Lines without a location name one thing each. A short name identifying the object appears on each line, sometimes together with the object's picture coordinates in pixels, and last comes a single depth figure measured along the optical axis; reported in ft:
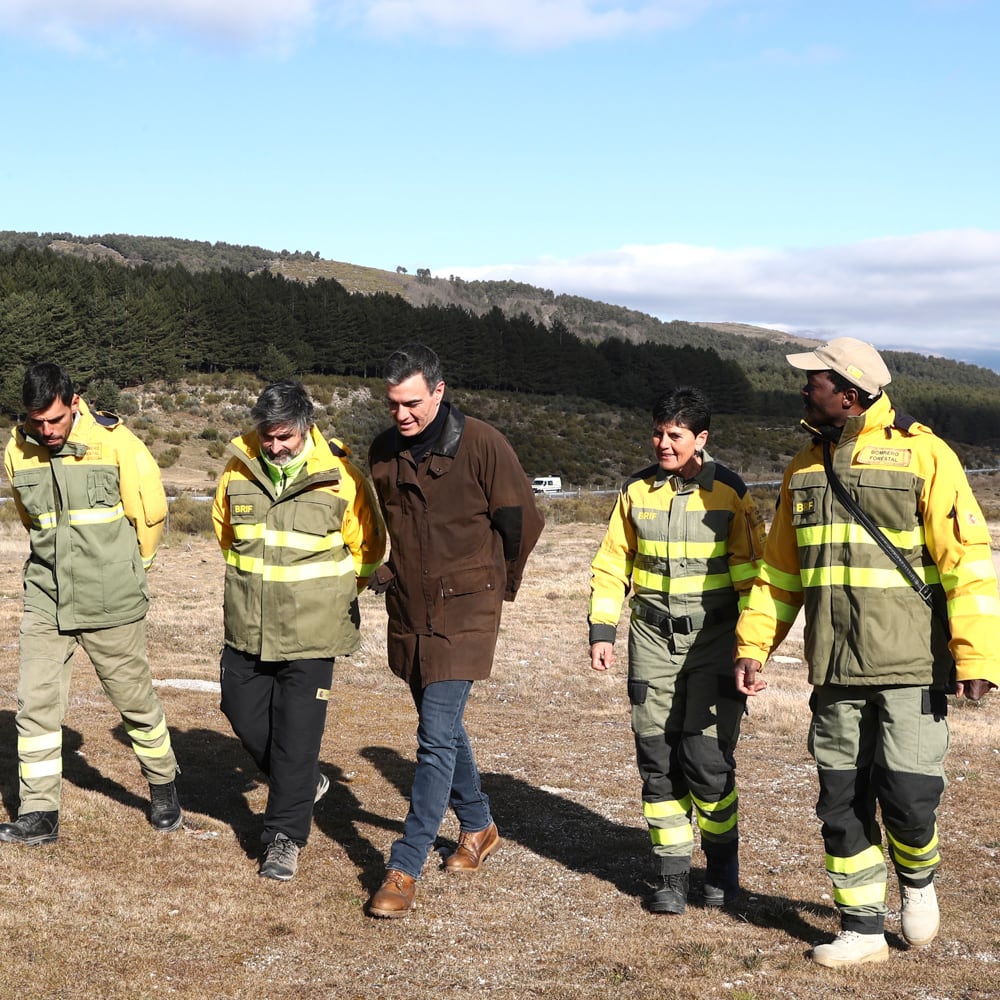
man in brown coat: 15.01
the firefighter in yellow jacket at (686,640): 14.98
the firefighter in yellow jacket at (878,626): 12.44
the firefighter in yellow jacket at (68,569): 16.85
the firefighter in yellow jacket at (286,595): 15.89
